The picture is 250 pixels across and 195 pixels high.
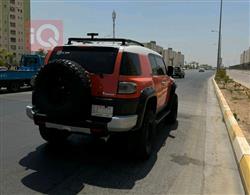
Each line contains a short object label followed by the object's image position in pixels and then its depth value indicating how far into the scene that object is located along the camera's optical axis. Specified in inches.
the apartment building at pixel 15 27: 2895.8
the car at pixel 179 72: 1165.4
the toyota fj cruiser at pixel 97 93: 127.3
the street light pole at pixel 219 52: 1033.4
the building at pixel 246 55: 4145.4
